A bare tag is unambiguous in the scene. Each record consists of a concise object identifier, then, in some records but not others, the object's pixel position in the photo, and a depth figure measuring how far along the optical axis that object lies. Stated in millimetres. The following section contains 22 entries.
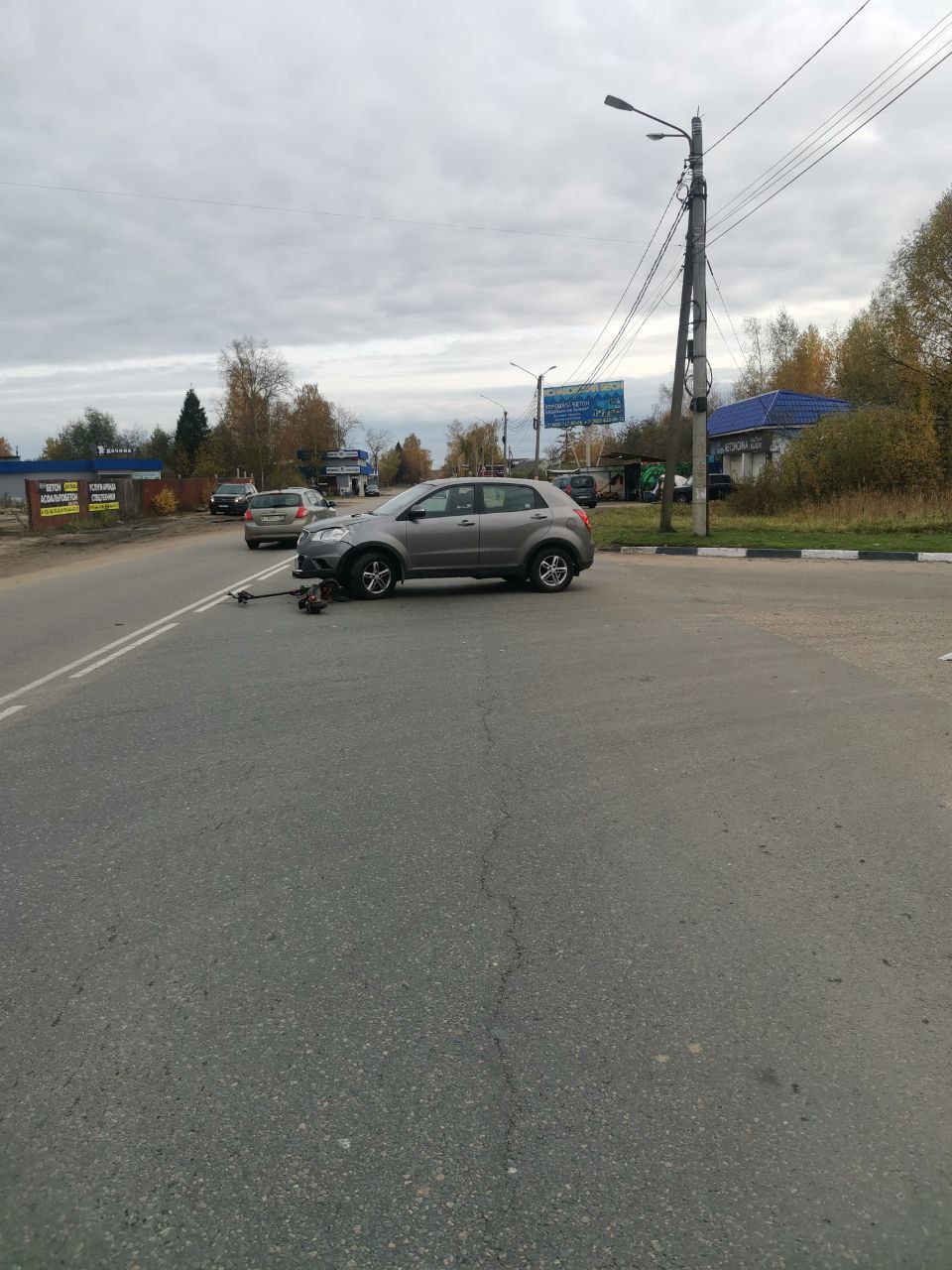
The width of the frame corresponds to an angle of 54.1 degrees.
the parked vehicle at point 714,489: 43019
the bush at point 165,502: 47031
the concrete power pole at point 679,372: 21875
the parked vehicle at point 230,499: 48062
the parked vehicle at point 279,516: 23953
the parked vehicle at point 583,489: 49375
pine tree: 105431
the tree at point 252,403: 78312
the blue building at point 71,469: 69688
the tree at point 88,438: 121938
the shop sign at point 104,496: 38250
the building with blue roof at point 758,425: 45250
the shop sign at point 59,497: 34250
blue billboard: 56625
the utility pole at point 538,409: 55625
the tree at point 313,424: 114562
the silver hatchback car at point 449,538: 12820
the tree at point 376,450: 145375
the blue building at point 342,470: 92688
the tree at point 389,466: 163500
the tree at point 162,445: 109312
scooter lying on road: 11875
